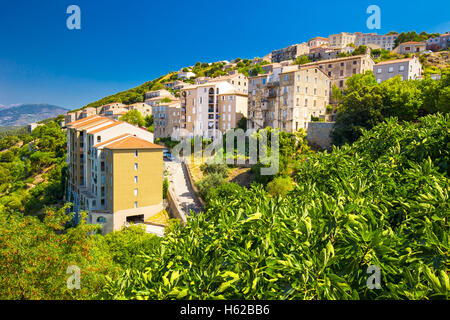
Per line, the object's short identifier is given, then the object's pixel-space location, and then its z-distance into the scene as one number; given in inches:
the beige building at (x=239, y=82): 2600.9
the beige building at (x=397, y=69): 2142.0
